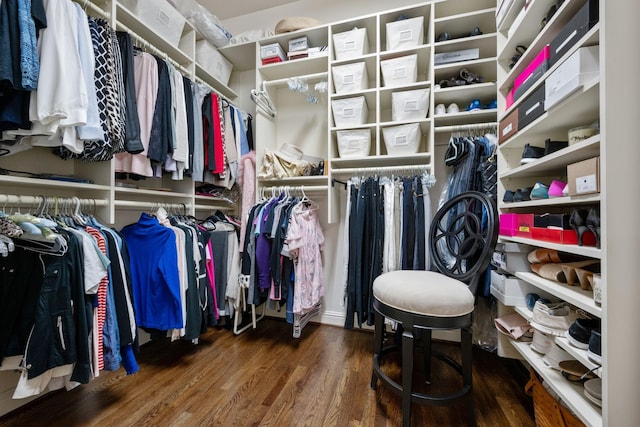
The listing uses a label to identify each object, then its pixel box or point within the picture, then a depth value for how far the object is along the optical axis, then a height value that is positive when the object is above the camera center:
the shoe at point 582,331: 0.84 -0.41
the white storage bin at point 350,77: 1.87 +1.01
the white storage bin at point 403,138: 1.76 +0.52
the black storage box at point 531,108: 1.02 +0.44
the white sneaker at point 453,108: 1.75 +0.71
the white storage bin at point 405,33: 1.73 +1.24
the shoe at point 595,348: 0.75 -0.42
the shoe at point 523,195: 1.21 +0.08
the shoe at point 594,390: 0.77 -0.57
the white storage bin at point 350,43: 1.86 +1.26
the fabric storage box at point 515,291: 1.26 -0.40
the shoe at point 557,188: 0.96 +0.09
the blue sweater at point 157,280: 1.51 -0.40
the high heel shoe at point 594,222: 0.79 -0.04
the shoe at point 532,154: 1.17 +0.26
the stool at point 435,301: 1.03 -0.38
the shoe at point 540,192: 1.07 +0.08
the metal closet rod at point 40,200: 1.08 +0.07
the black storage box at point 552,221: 0.93 -0.04
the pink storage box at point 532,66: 1.00 +0.64
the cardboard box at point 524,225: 1.13 -0.07
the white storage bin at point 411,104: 1.73 +0.75
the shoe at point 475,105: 1.71 +0.72
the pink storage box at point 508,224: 1.26 -0.07
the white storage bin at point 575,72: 0.76 +0.44
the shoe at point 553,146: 1.02 +0.26
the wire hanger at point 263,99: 2.10 +0.97
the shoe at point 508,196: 1.34 +0.08
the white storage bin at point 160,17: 1.58 +1.30
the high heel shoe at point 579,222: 0.85 -0.04
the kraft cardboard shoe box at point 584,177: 0.74 +0.10
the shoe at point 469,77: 1.71 +0.91
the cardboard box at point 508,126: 1.24 +0.44
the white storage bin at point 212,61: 2.12 +1.33
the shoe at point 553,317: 0.98 -0.43
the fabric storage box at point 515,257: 1.26 -0.23
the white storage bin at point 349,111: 1.88 +0.76
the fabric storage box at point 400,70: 1.76 +1.00
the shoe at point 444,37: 1.74 +1.20
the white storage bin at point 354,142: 1.88 +0.53
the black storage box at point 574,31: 0.76 +0.59
